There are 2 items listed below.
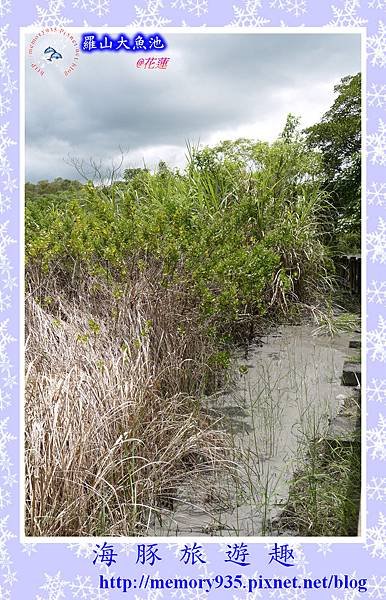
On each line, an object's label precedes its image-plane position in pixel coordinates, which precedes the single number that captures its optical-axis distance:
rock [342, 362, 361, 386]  3.87
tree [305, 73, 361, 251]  6.64
